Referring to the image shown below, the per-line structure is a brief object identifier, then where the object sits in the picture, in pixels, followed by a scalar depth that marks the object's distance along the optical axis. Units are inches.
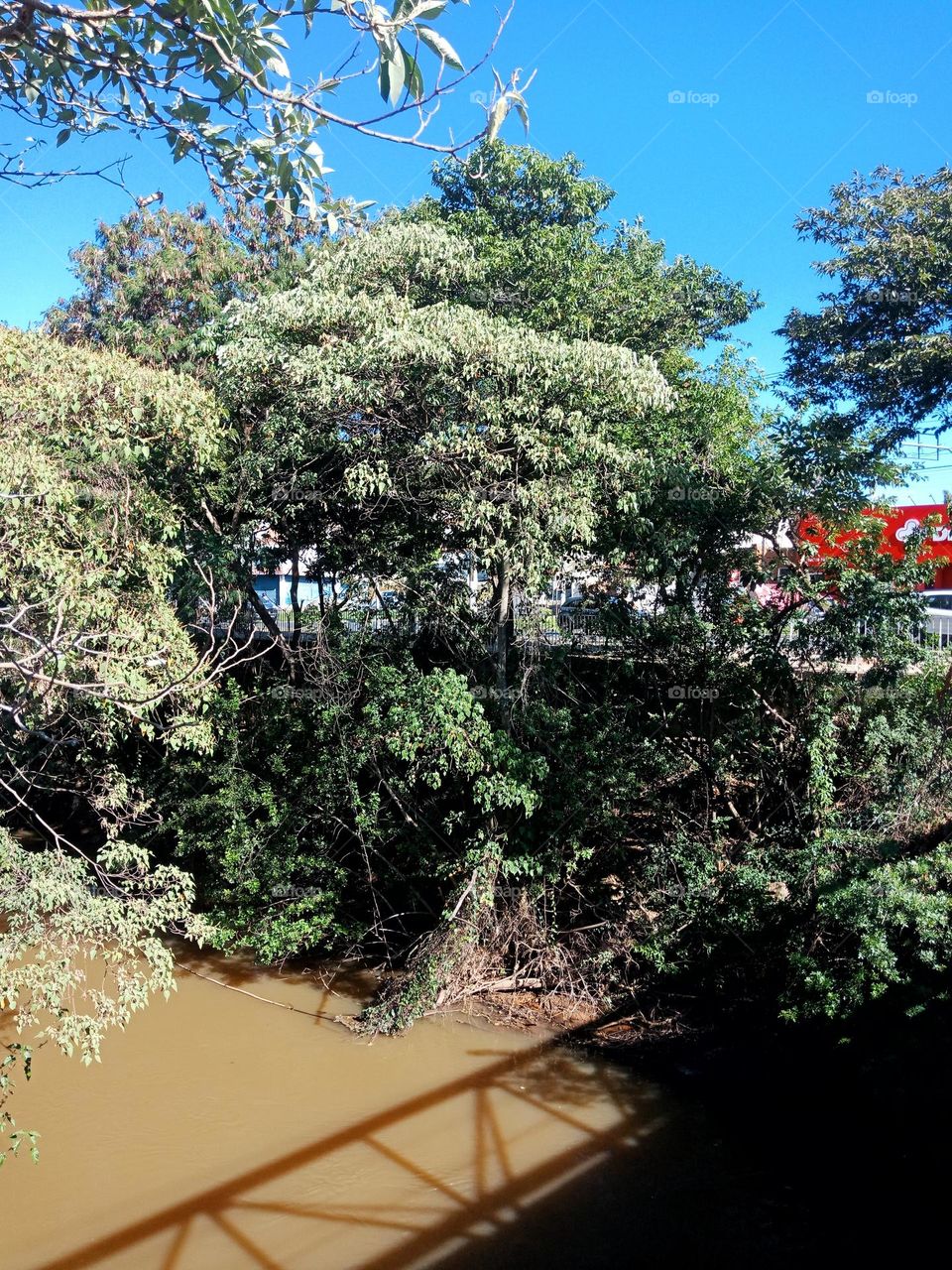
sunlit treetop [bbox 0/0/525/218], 90.7
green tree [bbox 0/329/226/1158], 194.1
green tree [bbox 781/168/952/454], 435.2
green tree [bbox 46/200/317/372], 584.7
